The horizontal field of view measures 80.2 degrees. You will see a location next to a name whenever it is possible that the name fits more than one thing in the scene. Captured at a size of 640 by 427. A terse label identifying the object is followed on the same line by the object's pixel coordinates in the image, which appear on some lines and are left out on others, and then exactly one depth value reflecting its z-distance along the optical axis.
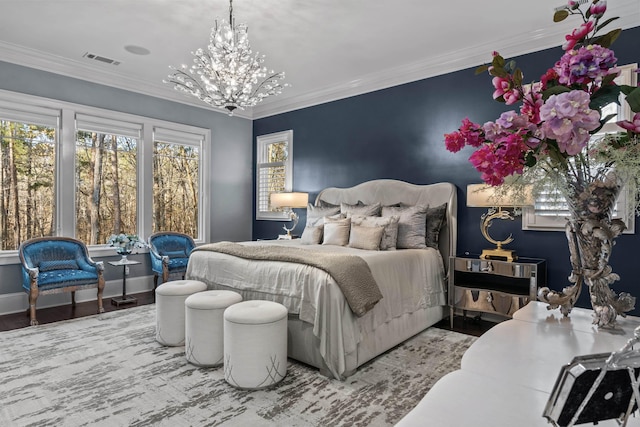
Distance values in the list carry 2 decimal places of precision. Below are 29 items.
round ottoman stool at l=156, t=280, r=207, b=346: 3.24
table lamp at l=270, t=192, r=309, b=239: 5.62
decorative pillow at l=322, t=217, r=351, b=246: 4.27
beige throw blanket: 2.70
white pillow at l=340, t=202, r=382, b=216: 4.58
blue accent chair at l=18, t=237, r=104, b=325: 3.98
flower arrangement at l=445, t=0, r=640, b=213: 1.11
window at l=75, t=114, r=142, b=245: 5.05
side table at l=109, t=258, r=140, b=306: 4.74
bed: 2.70
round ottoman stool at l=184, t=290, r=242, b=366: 2.87
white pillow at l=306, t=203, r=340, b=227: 4.94
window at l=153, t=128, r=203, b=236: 5.80
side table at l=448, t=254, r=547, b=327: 3.54
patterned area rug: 2.22
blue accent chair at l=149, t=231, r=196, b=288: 5.05
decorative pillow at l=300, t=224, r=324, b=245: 4.56
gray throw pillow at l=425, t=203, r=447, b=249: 4.21
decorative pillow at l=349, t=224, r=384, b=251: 3.90
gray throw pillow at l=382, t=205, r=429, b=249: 4.07
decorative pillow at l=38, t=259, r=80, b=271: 4.35
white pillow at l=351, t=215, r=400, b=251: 3.97
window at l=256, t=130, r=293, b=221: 6.31
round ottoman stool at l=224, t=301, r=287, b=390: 2.52
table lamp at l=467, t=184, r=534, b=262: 3.64
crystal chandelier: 3.18
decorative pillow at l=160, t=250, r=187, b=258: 5.37
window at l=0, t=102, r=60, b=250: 4.50
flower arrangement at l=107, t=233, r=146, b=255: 4.77
